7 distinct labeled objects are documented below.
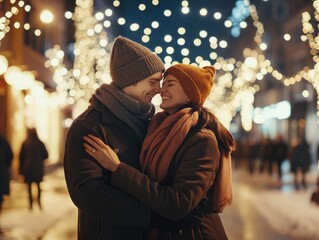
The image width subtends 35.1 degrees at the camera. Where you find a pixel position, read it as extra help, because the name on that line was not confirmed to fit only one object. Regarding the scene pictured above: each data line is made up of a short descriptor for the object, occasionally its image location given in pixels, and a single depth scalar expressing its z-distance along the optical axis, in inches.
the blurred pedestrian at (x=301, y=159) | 663.3
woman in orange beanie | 92.9
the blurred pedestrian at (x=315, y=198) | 408.4
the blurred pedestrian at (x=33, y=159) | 454.5
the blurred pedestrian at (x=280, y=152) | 788.6
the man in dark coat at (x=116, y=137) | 92.1
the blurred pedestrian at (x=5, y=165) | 371.5
